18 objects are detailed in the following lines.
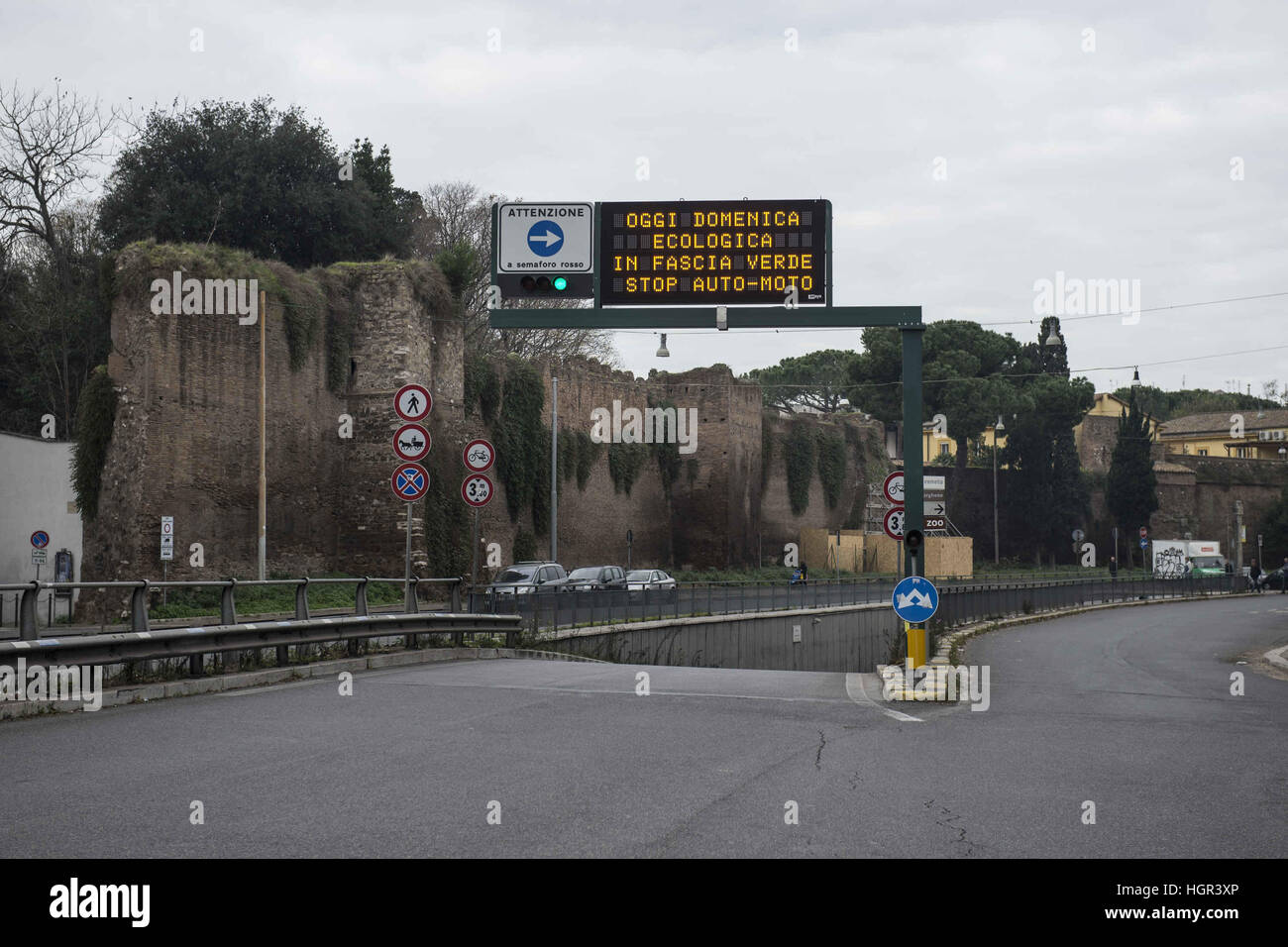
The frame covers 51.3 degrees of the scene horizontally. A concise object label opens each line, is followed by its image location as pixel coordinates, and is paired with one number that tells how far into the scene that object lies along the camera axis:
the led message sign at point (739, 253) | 18.39
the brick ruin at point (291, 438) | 34.09
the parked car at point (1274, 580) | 67.50
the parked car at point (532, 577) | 38.53
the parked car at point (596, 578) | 40.45
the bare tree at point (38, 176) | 47.09
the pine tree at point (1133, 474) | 82.25
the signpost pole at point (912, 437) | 18.34
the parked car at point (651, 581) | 37.99
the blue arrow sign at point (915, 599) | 16.30
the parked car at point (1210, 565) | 78.25
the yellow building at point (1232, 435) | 111.69
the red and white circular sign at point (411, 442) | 18.50
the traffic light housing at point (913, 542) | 17.06
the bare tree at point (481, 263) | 58.16
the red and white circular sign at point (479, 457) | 22.12
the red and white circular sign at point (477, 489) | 21.62
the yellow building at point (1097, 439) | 92.75
